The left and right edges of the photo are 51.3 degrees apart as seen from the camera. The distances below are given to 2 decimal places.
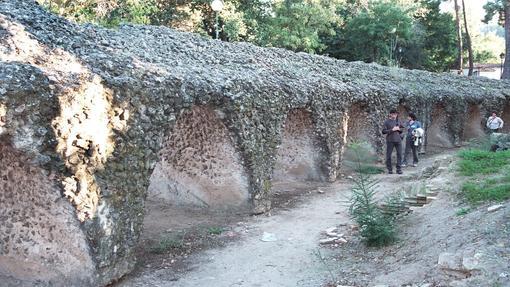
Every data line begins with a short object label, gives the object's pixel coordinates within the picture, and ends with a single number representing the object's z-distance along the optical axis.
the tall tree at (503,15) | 22.67
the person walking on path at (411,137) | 12.80
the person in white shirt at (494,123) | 16.44
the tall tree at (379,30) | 25.42
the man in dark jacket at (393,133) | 11.45
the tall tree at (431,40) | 28.38
